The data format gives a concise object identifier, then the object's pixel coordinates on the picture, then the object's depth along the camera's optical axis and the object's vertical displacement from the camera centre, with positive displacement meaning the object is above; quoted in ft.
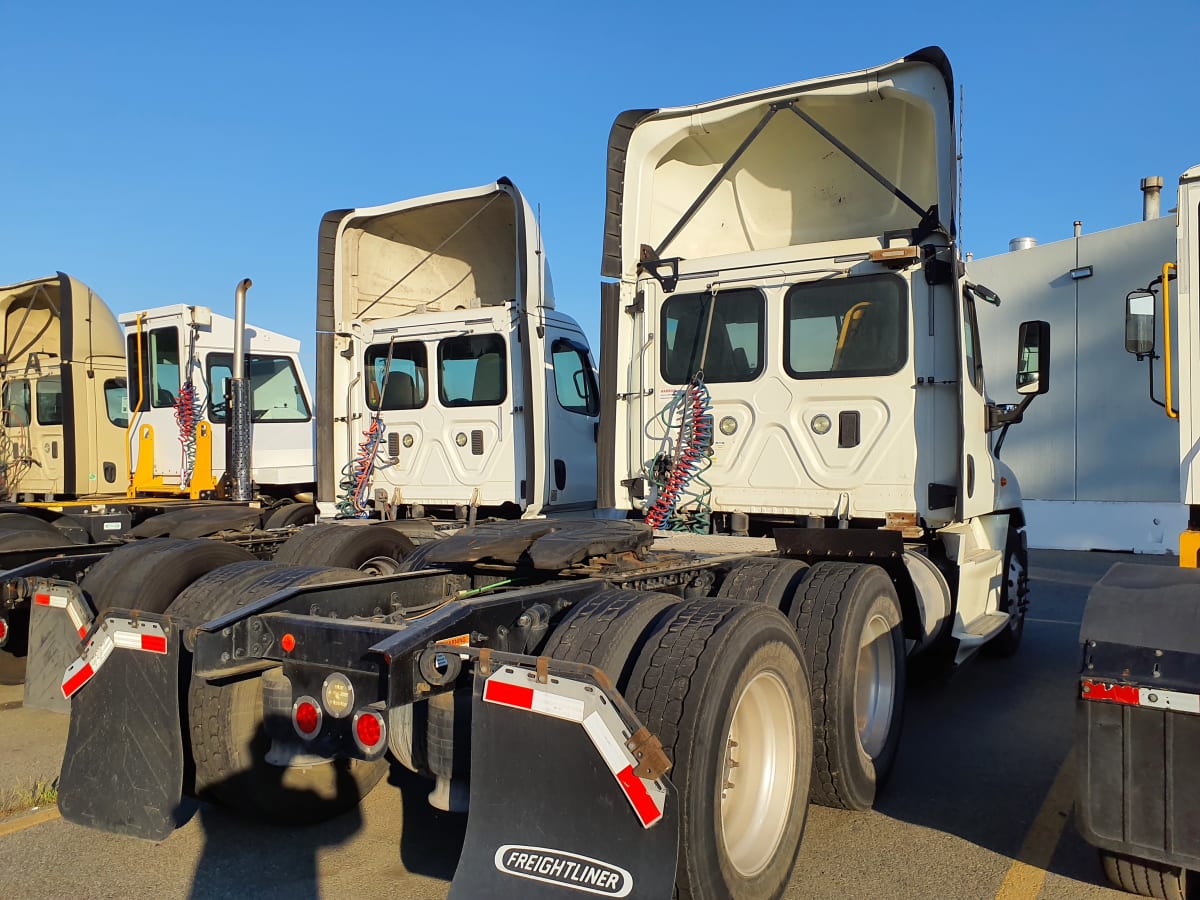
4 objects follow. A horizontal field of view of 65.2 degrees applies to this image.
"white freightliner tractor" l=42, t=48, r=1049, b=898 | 9.11 -2.05
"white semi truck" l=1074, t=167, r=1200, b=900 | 9.97 -3.17
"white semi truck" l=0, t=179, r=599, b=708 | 24.86 +1.45
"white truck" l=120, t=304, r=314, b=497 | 32.07 +1.38
